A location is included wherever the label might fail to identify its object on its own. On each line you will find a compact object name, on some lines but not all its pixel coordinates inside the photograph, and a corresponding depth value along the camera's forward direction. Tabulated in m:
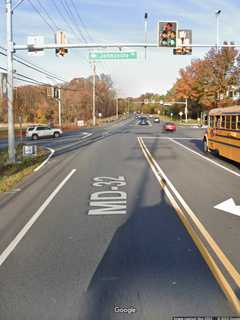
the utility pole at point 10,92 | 12.61
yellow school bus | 10.98
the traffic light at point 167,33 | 12.75
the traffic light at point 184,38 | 13.28
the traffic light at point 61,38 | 13.39
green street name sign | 14.50
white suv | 30.28
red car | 36.35
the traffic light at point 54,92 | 31.05
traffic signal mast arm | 13.15
